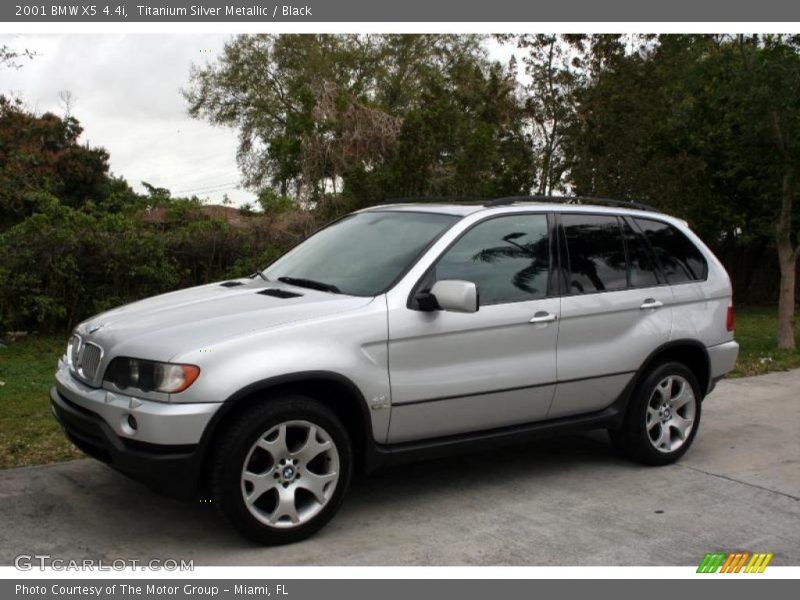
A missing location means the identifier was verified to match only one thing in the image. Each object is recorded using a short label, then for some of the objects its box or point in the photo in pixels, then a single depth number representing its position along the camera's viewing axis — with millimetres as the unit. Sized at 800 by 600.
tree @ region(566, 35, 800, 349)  11789
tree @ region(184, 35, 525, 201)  12008
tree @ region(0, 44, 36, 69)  8961
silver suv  4512
